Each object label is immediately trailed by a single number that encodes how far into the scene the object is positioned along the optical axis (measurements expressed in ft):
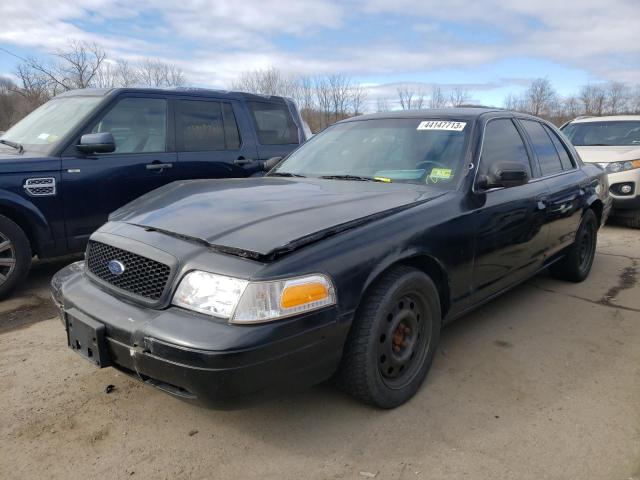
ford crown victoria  6.82
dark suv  13.96
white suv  24.98
